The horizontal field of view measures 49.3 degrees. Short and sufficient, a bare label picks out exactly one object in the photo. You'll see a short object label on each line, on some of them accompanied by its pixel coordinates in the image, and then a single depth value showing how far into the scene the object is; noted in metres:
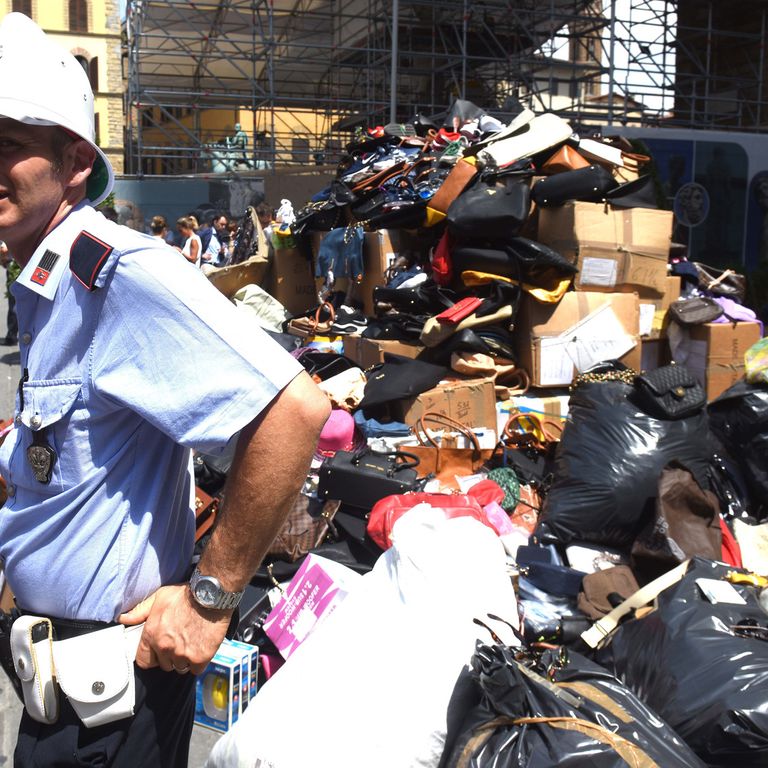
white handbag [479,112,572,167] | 5.61
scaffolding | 15.21
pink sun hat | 4.27
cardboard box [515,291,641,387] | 5.16
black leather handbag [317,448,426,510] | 3.55
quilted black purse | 3.71
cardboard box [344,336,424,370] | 5.22
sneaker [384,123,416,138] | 7.72
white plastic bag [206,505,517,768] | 1.87
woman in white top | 10.95
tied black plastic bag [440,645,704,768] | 1.74
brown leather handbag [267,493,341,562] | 3.37
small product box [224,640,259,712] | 2.84
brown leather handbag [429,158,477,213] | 5.59
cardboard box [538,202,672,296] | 5.24
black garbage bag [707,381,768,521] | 3.73
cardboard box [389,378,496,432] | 4.51
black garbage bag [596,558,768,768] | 2.00
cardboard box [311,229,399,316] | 6.27
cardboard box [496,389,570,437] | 4.82
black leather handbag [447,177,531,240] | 5.16
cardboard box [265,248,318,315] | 7.77
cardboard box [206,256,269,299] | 7.39
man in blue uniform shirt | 1.23
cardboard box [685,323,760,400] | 5.18
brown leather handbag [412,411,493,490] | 4.11
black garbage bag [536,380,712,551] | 3.51
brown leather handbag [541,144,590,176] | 5.55
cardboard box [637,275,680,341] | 5.47
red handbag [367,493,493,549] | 3.21
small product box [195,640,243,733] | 2.79
